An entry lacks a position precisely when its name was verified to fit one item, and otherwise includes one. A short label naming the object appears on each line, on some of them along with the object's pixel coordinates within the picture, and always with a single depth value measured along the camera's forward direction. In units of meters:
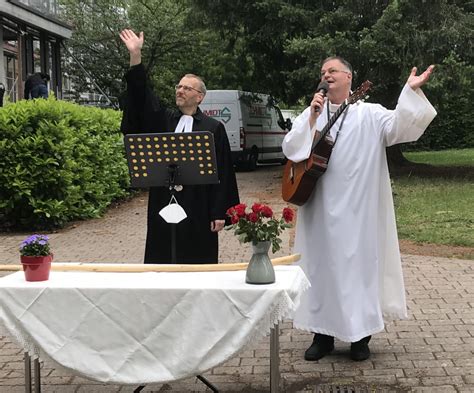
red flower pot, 3.53
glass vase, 3.45
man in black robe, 4.57
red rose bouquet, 3.58
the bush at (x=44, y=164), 9.84
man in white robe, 4.45
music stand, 4.05
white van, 20.31
